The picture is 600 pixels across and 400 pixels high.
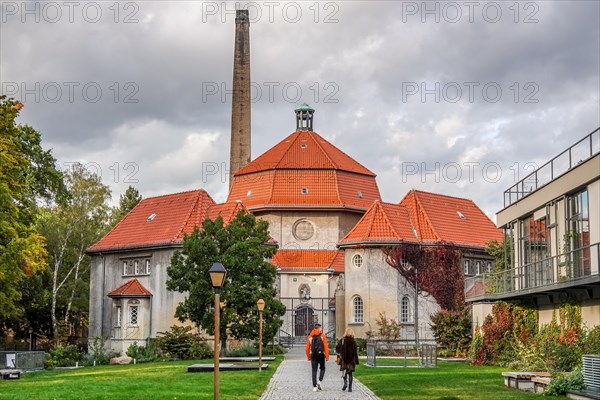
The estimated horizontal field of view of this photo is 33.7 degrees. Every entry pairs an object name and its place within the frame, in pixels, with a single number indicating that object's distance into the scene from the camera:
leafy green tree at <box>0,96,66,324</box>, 34.56
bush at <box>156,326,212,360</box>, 46.97
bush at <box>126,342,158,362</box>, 49.22
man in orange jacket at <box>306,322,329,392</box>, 24.09
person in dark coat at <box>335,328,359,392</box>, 23.80
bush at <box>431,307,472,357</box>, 45.47
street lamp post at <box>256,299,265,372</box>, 37.31
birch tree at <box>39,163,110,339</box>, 68.25
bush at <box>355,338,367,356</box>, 51.12
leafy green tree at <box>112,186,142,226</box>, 88.05
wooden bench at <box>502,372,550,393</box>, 23.70
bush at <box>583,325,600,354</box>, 25.61
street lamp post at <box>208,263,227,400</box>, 18.64
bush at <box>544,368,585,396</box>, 20.73
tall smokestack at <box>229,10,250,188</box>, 77.81
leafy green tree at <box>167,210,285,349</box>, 44.91
